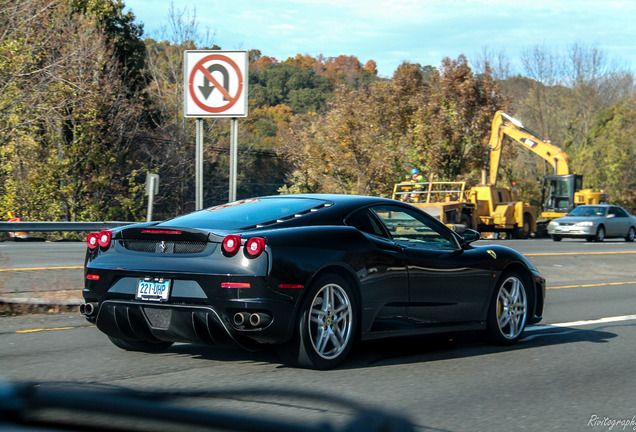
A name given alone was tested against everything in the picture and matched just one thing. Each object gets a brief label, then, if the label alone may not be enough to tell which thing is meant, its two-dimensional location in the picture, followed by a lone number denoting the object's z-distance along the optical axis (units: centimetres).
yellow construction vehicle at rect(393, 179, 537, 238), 3169
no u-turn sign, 987
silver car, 3212
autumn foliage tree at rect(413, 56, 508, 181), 4319
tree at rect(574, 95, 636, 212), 6188
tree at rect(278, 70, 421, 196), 4100
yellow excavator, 3828
